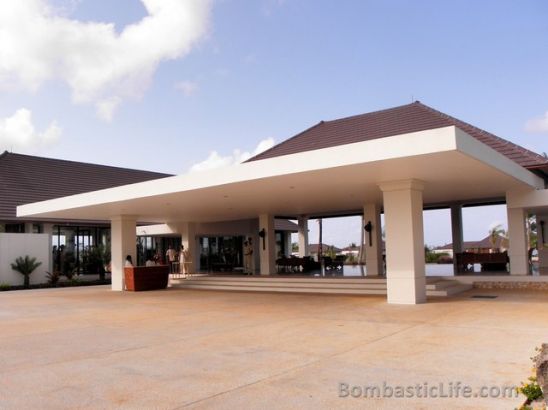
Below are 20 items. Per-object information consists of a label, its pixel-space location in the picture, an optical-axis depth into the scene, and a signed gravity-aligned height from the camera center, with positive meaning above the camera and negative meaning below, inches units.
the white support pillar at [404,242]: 466.0 -6.8
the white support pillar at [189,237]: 971.9 +8.4
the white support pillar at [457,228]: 861.2 +8.4
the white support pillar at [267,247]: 847.1 -14.0
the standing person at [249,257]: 869.2 -31.6
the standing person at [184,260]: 909.8 -34.9
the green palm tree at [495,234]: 1419.8 -6.2
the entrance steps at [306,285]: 565.9 -59.9
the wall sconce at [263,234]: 850.8 +8.1
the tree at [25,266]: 849.5 -34.1
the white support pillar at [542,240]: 810.2 -16.1
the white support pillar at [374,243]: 738.2 -11.0
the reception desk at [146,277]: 717.3 -50.3
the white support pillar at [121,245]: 749.3 -2.9
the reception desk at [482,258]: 701.9 -36.6
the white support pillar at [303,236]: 1059.1 +3.7
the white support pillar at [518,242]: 606.2 -13.2
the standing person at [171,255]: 874.8 -23.8
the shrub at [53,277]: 874.8 -55.6
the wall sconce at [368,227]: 733.3 +12.6
